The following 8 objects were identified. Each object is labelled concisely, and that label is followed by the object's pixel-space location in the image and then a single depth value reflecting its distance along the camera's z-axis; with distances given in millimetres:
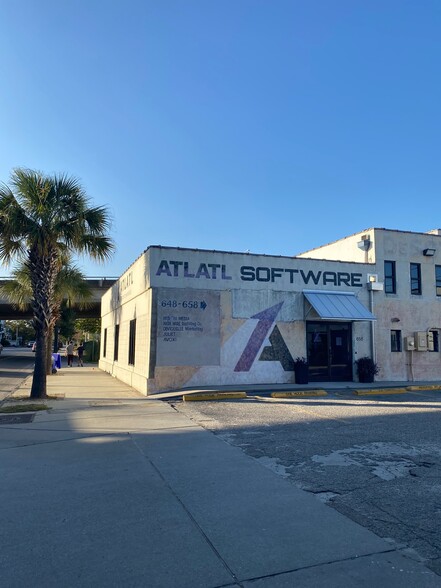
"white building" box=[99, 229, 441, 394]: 15930
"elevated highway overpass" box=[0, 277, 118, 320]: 39188
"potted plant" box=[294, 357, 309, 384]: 17203
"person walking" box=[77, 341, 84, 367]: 34456
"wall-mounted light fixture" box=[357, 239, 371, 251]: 19812
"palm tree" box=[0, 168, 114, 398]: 13625
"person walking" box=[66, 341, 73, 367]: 34125
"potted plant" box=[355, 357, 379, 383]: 18375
